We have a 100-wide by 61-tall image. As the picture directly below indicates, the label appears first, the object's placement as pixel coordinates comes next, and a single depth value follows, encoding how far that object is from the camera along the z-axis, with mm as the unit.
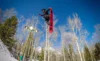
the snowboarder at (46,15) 6180
